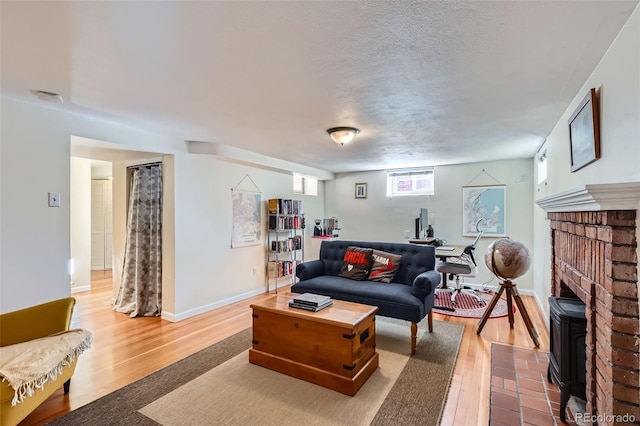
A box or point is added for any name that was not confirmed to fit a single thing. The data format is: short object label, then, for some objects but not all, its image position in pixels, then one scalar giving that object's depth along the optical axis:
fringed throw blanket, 1.67
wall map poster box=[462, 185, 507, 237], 5.05
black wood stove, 1.88
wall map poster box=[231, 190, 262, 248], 4.55
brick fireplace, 1.33
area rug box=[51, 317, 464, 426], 1.92
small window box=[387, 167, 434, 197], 5.75
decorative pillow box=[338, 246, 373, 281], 3.54
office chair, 4.14
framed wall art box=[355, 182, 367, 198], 6.34
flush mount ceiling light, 3.15
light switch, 2.62
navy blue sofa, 2.84
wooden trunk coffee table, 2.22
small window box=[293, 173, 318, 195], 6.15
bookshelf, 5.06
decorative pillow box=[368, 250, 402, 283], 3.43
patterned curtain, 3.89
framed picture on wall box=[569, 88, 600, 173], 1.81
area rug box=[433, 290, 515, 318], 3.87
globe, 3.06
